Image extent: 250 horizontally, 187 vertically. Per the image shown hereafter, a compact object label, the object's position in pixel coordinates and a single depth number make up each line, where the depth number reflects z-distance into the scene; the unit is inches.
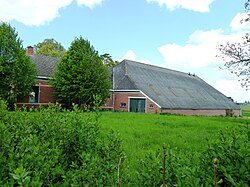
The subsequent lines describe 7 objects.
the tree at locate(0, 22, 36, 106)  812.0
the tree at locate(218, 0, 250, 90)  655.6
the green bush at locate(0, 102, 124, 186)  79.7
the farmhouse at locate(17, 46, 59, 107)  989.8
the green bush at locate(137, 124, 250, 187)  68.4
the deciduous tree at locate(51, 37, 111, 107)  948.0
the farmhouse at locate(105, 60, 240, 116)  1200.2
